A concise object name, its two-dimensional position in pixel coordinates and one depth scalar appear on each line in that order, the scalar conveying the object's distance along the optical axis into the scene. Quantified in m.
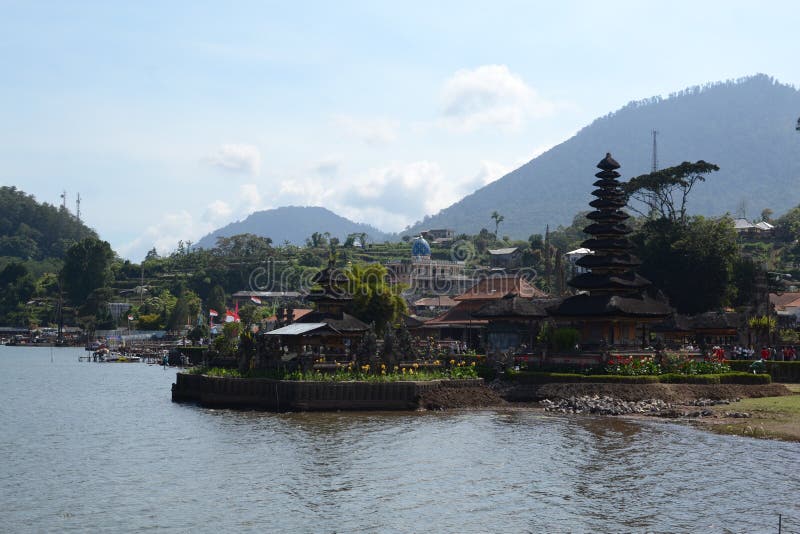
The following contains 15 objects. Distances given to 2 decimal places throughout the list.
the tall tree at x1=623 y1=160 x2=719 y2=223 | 118.94
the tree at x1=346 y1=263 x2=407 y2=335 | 95.69
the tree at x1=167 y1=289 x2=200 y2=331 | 197.62
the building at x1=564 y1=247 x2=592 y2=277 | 185.35
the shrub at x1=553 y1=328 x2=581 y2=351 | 72.06
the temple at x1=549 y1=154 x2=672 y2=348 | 76.94
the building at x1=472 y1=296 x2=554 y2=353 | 83.62
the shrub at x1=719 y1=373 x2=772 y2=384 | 68.31
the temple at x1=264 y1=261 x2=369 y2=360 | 74.94
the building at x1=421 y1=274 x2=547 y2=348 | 116.69
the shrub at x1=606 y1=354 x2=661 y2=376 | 67.00
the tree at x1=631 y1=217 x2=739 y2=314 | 102.69
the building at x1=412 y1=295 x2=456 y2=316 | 177.50
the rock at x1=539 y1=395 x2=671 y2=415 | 61.44
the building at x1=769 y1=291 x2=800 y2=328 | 134.12
